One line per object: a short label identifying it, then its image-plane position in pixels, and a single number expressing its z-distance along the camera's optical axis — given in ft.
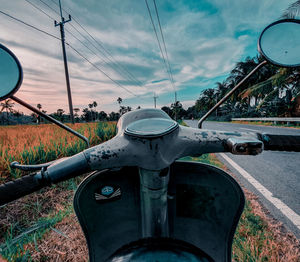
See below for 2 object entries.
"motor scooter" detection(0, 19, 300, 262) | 1.71
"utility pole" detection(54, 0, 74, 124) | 41.73
